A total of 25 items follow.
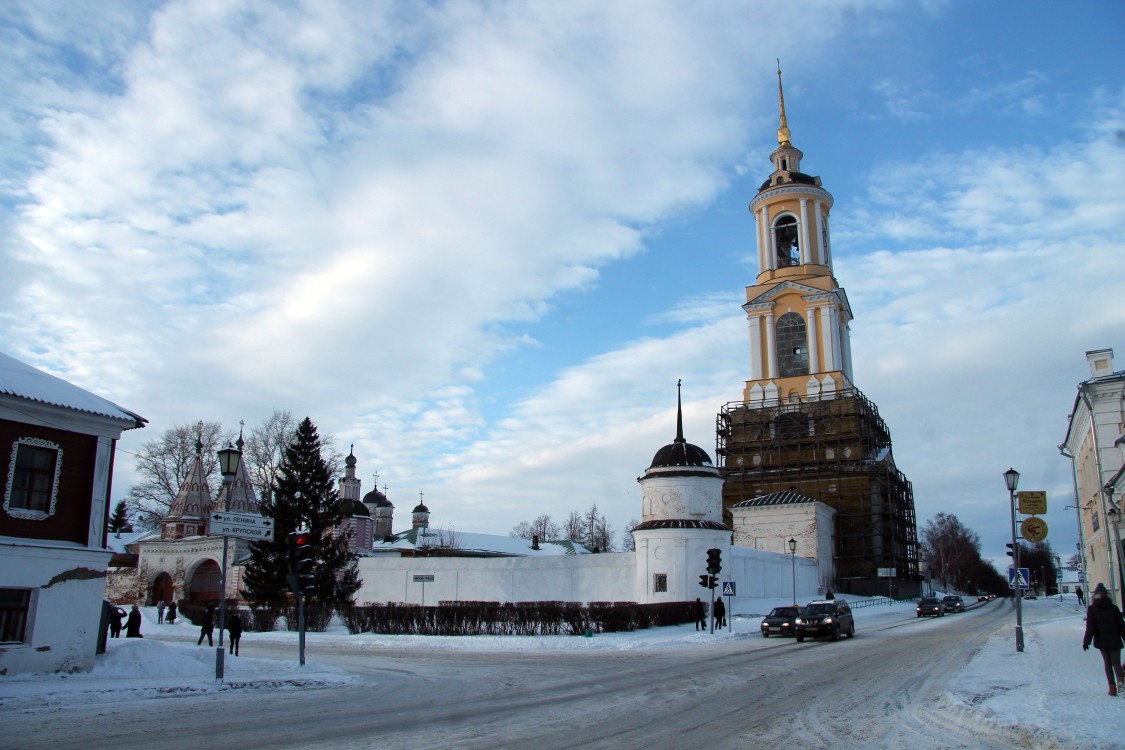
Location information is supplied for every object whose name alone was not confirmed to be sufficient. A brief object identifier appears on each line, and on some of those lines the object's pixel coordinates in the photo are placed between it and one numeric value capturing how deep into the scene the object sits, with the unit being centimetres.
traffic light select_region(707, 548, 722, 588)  2988
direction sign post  1684
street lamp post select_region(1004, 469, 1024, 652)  2078
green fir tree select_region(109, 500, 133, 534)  9519
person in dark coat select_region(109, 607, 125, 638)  2903
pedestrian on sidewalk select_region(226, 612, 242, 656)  2309
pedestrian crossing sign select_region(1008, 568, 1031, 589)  2277
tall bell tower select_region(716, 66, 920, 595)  6106
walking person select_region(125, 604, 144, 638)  2710
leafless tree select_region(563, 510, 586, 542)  13025
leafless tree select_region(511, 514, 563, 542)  13262
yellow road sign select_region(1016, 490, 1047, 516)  2020
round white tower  3794
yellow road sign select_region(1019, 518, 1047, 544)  1900
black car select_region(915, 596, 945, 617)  4475
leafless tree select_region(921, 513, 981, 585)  10891
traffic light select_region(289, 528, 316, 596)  1919
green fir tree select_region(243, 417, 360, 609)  4112
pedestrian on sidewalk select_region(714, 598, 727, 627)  3162
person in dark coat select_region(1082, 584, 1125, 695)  1192
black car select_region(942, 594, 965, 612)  4926
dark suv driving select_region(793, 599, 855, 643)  2644
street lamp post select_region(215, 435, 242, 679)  1728
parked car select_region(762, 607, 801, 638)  2900
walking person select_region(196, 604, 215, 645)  2559
